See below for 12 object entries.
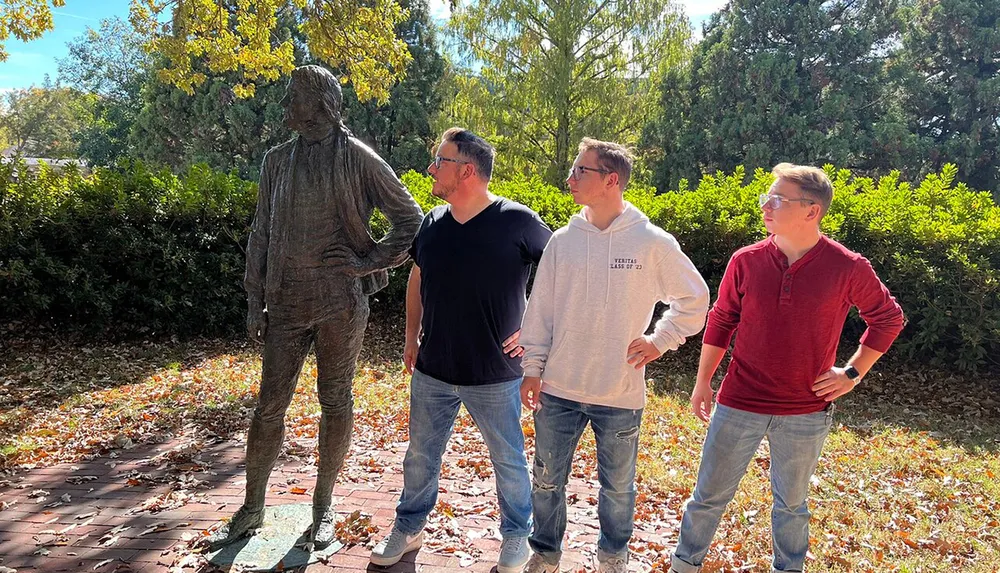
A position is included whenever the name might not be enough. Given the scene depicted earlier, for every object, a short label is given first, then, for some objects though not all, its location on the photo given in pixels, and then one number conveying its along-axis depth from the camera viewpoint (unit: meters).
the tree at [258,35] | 8.15
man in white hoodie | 2.83
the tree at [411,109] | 22.30
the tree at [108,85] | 30.33
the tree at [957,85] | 20.33
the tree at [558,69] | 17.95
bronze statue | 3.23
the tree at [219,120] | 21.98
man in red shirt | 2.77
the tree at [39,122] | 46.97
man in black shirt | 3.06
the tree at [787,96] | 20.23
